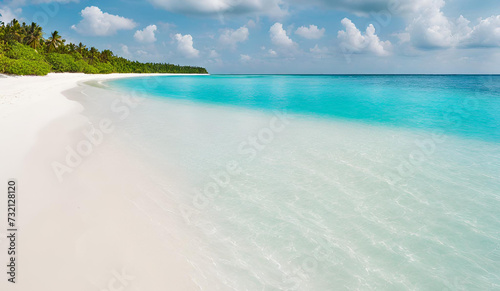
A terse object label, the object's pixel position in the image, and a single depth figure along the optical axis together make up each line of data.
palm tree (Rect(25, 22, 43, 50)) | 62.25
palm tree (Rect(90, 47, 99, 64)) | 94.44
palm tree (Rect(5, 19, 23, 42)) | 55.52
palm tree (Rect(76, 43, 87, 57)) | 90.88
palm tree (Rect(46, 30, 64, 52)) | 75.48
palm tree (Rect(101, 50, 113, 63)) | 107.25
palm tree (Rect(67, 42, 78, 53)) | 83.75
